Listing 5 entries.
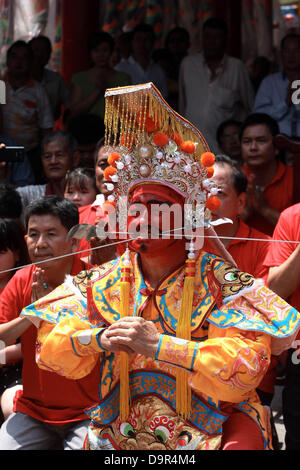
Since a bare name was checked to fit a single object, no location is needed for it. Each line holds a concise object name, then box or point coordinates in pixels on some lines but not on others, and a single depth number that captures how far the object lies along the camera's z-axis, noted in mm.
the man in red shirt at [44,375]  3275
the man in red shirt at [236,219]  3812
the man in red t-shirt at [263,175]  4402
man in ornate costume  2488
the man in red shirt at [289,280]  3244
